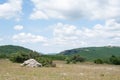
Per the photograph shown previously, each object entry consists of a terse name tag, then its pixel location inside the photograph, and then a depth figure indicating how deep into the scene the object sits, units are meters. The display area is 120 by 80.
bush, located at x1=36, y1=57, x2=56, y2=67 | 30.00
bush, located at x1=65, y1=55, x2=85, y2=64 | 44.39
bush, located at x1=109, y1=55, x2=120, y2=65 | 47.14
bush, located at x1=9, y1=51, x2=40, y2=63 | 38.10
